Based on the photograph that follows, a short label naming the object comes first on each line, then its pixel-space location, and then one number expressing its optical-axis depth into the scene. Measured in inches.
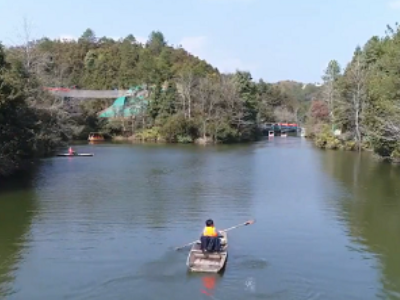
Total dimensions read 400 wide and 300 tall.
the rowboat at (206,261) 487.8
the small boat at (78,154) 1568.7
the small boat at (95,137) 2561.0
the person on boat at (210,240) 514.6
